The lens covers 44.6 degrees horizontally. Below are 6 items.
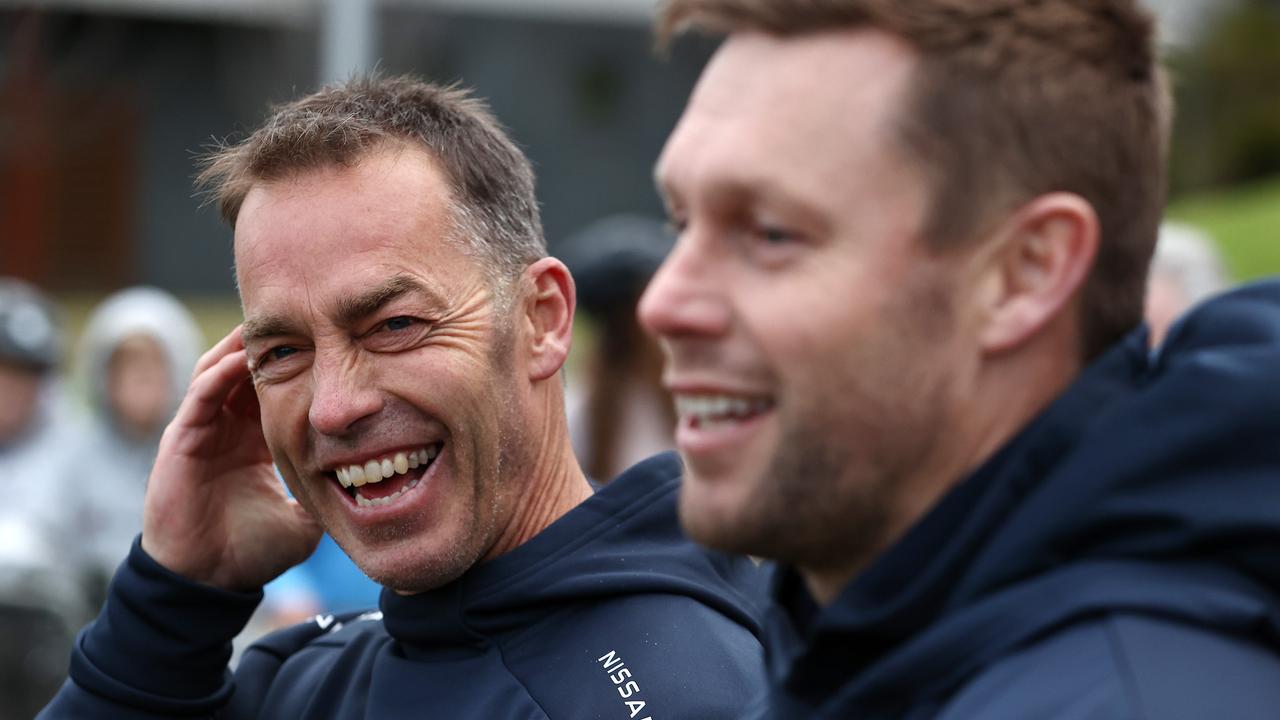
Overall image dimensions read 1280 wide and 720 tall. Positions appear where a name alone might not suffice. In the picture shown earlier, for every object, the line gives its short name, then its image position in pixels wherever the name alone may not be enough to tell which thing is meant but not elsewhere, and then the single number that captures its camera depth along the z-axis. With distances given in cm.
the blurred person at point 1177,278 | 546
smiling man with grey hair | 245
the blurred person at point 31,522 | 638
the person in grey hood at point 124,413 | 759
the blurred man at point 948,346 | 149
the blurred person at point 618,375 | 545
